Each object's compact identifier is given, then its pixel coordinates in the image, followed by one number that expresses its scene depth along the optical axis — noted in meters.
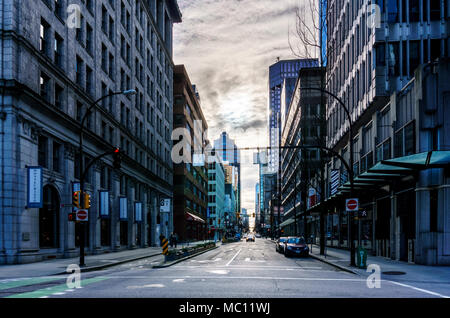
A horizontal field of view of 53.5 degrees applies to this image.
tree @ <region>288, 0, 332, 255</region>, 36.12
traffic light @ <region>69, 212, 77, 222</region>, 24.23
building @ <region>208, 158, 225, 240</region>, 146.75
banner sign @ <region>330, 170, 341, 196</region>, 48.12
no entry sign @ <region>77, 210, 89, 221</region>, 24.20
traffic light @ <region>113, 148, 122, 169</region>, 25.10
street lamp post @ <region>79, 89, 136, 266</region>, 24.29
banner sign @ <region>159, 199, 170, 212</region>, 46.95
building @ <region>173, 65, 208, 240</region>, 83.94
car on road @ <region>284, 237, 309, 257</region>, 35.28
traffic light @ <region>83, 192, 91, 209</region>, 24.50
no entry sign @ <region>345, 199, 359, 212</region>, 24.20
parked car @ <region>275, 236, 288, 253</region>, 39.25
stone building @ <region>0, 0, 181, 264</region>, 26.41
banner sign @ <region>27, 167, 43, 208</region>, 26.86
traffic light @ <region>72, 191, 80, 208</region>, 24.41
